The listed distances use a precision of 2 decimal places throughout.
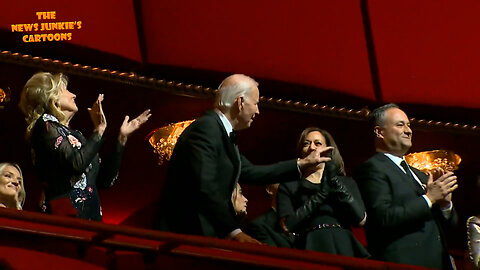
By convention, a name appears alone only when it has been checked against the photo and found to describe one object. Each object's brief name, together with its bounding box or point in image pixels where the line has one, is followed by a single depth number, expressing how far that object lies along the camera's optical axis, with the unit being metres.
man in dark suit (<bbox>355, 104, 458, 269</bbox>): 8.27
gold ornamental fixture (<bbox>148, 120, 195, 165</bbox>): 11.62
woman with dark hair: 8.55
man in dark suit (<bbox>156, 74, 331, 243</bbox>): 7.41
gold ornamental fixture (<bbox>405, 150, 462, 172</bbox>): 12.32
